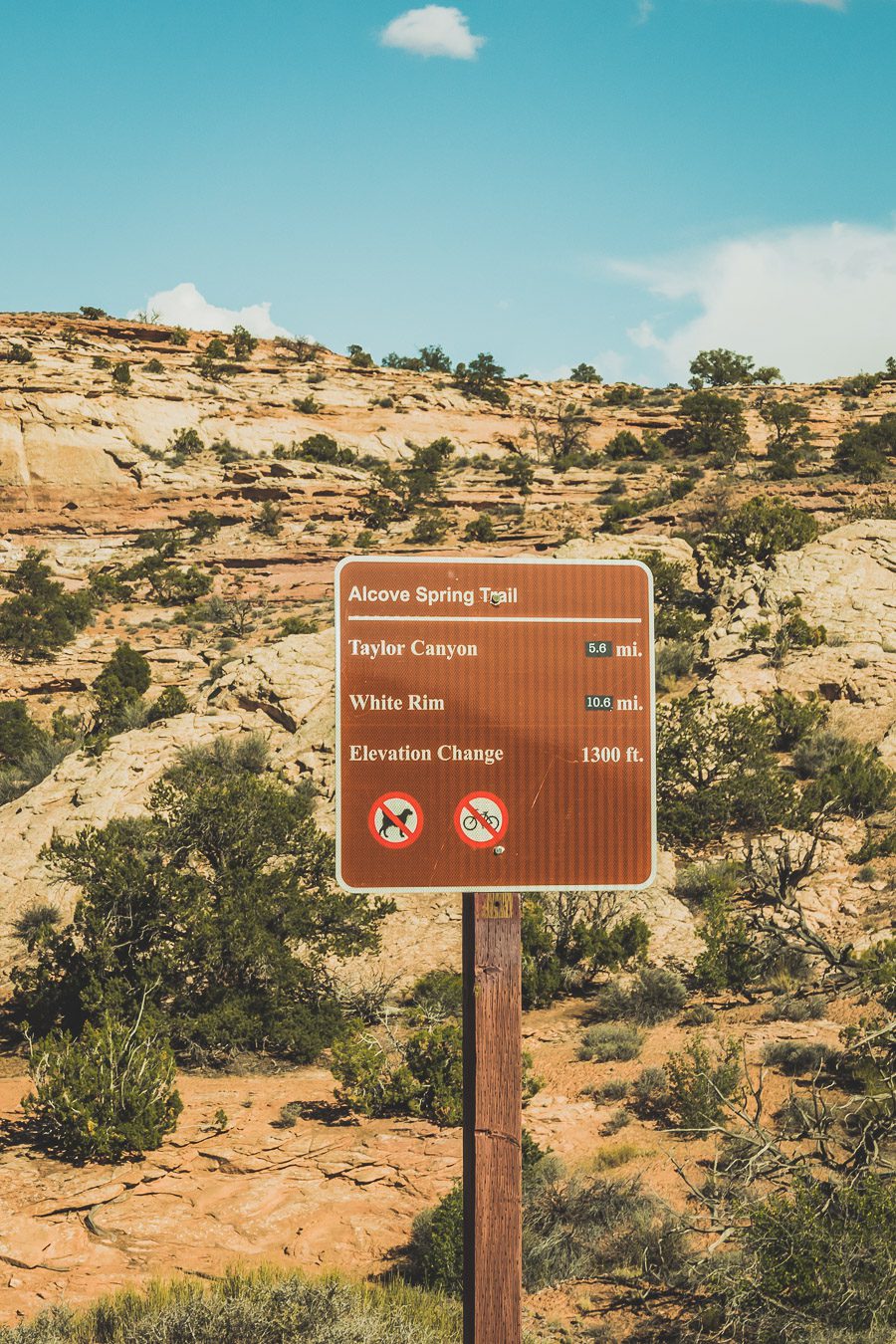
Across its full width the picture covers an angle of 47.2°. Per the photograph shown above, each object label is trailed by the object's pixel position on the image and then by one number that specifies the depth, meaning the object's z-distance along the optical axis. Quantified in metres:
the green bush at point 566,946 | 12.31
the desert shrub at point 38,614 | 26.98
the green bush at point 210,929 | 10.94
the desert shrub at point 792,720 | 16.48
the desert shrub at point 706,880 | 13.41
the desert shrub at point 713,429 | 39.66
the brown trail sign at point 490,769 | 2.89
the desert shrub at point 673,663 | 18.88
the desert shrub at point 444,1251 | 6.11
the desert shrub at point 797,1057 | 9.04
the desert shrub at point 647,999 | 11.15
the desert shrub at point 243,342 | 56.06
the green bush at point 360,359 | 58.31
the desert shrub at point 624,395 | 53.26
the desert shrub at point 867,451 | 29.38
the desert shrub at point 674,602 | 20.31
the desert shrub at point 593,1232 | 6.31
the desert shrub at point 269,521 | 36.00
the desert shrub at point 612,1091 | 9.23
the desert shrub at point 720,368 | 57.44
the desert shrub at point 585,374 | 61.91
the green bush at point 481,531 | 31.33
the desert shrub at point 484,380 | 53.16
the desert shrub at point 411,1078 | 9.00
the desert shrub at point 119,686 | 20.63
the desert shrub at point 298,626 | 22.38
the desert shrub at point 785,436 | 32.47
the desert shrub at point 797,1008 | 10.45
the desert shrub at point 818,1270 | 4.84
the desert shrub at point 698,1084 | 8.19
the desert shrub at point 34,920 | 13.93
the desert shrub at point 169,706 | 18.92
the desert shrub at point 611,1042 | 10.05
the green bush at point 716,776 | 14.87
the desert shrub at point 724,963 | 11.30
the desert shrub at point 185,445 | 43.59
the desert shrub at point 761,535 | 21.78
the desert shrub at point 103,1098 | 8.00
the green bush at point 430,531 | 32.25
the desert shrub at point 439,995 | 11.50
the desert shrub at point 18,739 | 21.38
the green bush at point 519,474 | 37.91
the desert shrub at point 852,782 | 14.49
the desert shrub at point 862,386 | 50.72
